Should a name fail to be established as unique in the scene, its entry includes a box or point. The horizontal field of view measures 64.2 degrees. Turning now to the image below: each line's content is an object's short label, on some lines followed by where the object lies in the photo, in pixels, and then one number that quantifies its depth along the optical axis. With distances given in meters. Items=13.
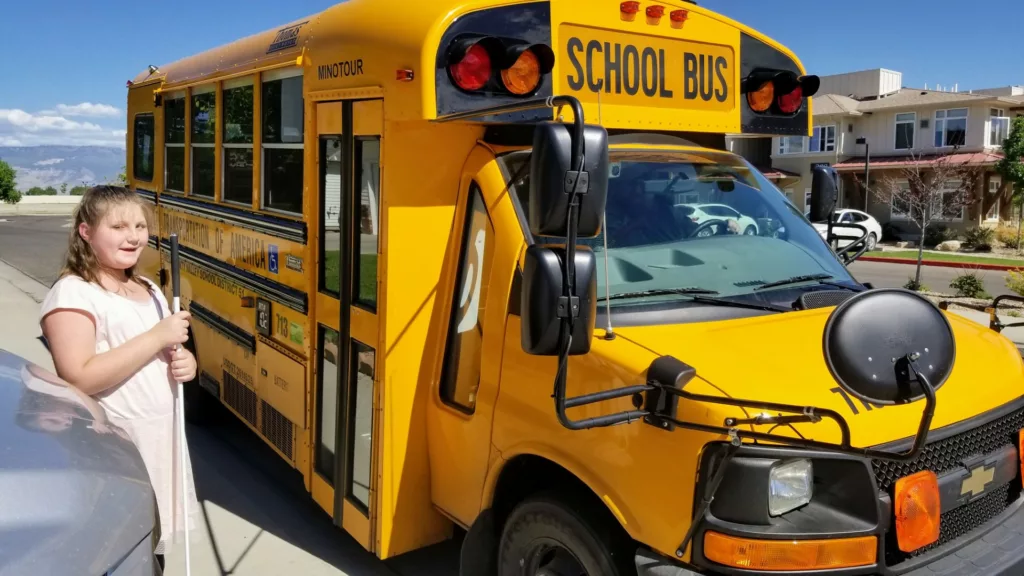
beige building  35.56
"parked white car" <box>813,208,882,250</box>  29.40
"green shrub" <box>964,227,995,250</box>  29.70
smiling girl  2.68
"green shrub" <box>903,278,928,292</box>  15.21
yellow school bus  2.25
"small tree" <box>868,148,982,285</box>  27.20
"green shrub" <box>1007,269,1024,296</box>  12.91
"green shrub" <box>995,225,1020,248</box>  29.30
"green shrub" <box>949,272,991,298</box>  14.61
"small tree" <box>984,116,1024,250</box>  32.16
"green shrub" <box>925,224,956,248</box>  32.48
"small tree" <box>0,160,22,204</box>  48.75
